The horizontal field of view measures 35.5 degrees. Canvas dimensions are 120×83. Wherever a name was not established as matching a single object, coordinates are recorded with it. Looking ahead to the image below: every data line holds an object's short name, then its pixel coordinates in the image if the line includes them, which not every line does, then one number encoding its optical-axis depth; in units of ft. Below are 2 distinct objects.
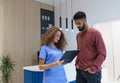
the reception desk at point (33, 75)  10.52
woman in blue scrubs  7.54
